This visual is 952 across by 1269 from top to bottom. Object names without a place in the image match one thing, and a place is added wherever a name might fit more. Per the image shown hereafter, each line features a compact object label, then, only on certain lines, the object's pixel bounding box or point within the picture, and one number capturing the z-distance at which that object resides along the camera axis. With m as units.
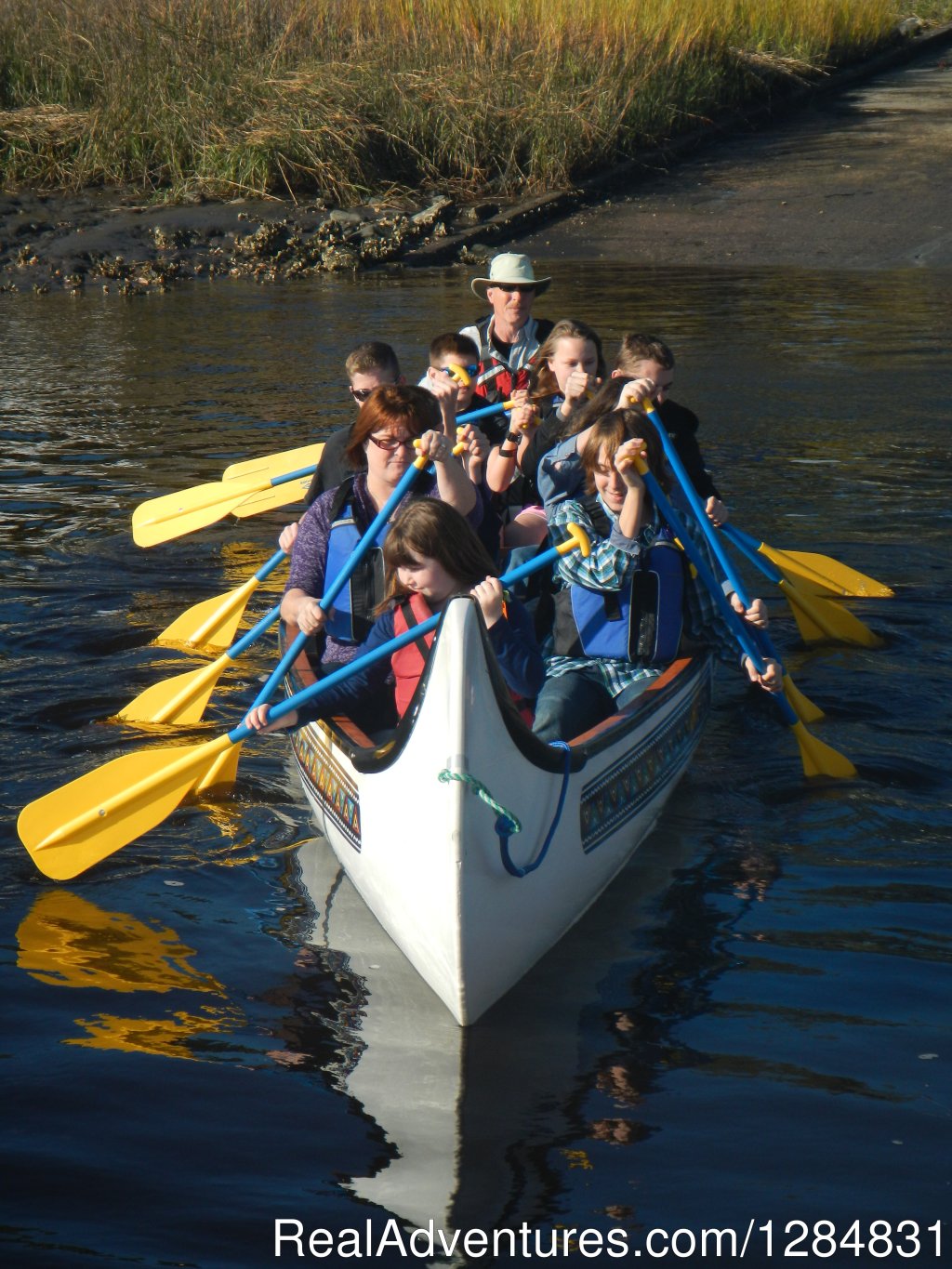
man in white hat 14.02
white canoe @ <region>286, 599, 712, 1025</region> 7.13
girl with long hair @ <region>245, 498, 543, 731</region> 8.37
